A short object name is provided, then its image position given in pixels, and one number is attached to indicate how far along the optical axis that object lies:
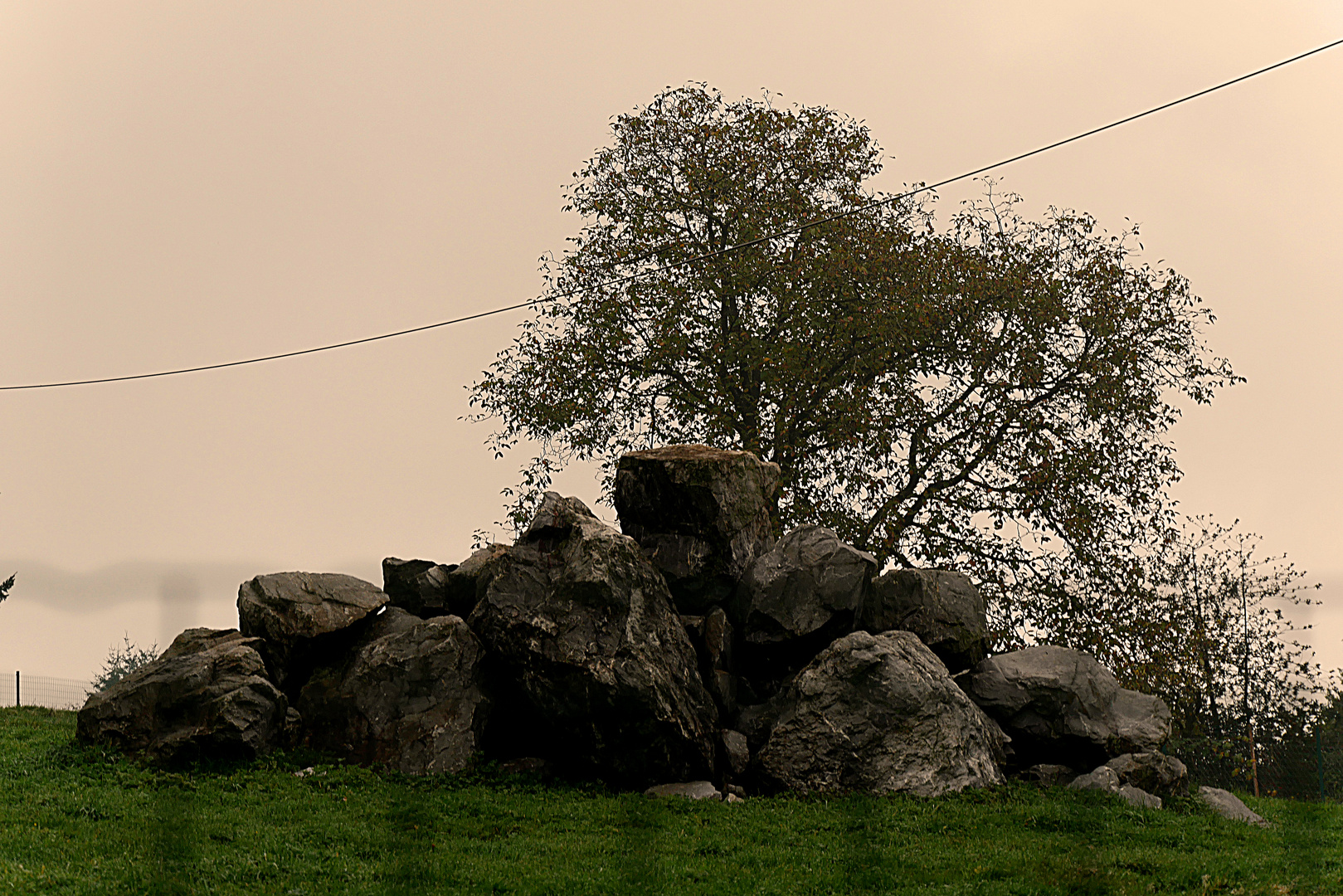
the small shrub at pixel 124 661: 69.94
